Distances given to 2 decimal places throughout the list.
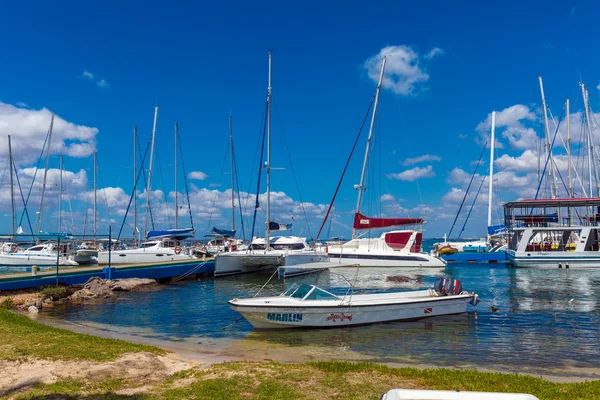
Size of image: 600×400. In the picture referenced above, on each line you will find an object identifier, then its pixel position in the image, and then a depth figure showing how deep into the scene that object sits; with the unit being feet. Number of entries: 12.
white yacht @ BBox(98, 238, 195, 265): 137.59
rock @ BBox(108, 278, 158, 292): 94.43
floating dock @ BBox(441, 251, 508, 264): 184.24
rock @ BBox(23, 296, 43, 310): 73.67
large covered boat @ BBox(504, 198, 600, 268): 149.48
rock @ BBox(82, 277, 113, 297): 88.02
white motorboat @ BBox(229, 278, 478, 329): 55.06
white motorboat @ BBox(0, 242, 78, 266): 126.82
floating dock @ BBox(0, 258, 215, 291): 85.20
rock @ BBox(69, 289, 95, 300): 83.96
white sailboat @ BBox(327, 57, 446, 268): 145.18
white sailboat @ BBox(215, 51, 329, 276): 120.26
